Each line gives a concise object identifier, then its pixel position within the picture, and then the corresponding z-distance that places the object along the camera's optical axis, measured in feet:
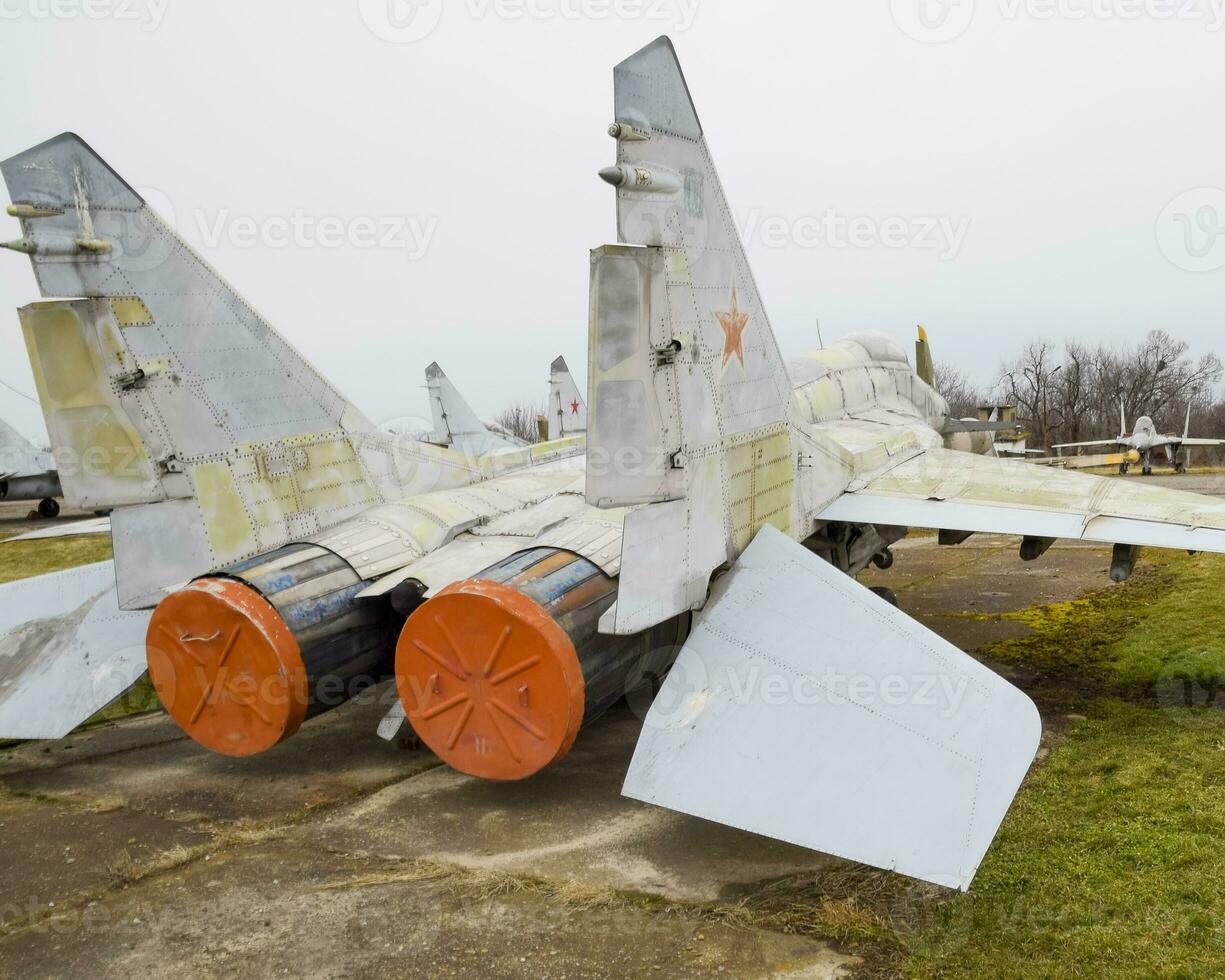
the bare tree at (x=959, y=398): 165.89
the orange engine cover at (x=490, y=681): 14.48
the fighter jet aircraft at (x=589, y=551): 12.94
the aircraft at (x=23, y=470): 79.51
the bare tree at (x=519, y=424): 203.82
